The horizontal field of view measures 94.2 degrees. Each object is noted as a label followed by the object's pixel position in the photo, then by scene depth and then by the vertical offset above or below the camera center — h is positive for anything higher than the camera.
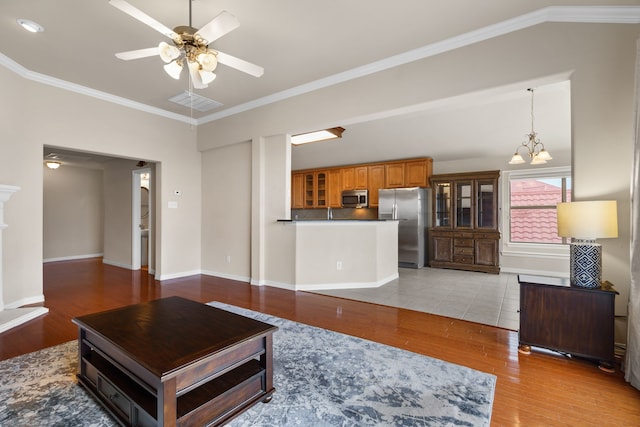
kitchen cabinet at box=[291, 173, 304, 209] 8.36 +0.60
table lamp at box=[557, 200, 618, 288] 2.23 -0.14
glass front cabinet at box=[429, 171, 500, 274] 6.02 -0.21
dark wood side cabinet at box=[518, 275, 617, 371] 2.25 -0.85
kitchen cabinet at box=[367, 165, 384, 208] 7.12 +0.75
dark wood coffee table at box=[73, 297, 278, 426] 1.48 -0.85
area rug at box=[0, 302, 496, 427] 1.69 -1.18
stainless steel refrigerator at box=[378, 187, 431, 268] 6.52 -0.11
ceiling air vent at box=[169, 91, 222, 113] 4.60 +1.79
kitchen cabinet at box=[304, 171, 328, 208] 7.96 +0.62
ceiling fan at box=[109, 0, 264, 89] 2.12 +1.34
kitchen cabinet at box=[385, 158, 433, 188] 6.60 +0.89
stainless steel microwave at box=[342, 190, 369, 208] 7.29 +0.33
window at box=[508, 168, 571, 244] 5.80 +0.21
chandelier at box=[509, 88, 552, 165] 4.11 +0.79
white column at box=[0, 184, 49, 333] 3.09 -1.13
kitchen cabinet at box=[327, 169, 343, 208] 7.68 +0.64
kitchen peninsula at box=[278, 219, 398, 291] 4.56 -0.64
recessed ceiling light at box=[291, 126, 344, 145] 5.32 +1.40
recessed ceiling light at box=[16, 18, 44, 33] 2.82 +1.81
